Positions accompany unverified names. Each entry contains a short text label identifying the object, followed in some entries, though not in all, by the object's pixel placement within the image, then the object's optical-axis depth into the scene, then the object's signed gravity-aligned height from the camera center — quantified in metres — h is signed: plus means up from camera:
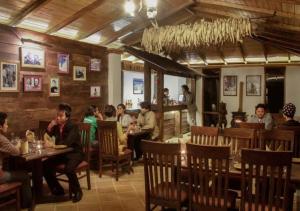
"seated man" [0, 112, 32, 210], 3.31 -0.84
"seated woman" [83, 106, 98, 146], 5.52 -0.38
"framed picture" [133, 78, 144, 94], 10.27 +0.44
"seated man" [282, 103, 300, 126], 4.71 -0.23
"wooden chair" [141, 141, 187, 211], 2.81 -0.71
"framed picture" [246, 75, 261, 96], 10.34 +0.47
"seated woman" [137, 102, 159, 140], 6.34 -0.41
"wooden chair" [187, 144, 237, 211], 2.64 -0.67
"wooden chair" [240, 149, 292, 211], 2.41 -0.62
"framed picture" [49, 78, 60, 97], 5.90 +0.22
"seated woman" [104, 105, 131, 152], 5.23 -0.48
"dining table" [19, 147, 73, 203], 3.61 -0.83
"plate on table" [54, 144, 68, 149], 3.95 -0.61
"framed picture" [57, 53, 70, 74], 6.07 +0.71
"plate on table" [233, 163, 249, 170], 2.88 -0.63
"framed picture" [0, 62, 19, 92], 4.89 +0.34
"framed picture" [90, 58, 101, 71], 7.06 +0.79
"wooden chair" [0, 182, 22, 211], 3.17 -0.98
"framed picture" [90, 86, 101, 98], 7.08 +0.17
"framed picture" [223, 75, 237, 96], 10.68 +0.48
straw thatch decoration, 5.02 +1.10
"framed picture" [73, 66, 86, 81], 6.51 +0.54
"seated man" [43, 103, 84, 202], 4.09 -0.78
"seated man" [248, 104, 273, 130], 5.44 -0.30
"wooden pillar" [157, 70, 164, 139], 7.20 +0.04
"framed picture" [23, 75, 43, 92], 5.32 +0.27
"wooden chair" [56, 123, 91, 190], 4.47 -0.66
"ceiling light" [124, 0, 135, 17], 3.38 +1.01
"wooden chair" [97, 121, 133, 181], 5.01 -0.75
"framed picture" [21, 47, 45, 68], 5.27 +0.72
